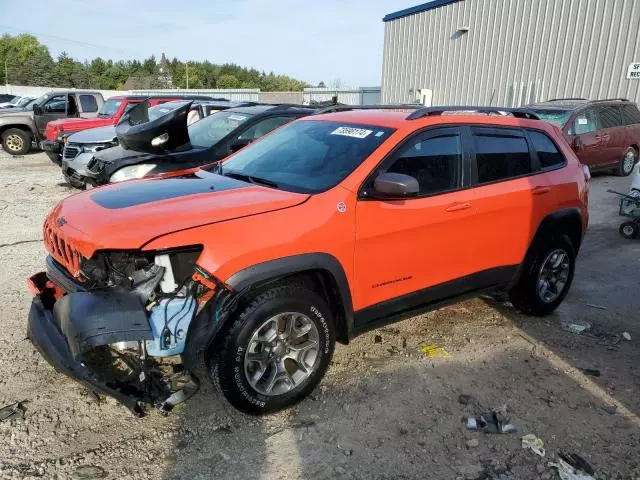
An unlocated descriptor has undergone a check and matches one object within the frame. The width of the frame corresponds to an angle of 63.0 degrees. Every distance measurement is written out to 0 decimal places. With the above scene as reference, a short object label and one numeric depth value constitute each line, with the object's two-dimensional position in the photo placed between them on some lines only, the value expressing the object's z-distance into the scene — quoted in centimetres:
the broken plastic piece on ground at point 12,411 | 308
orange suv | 279
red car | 1156
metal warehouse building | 1491
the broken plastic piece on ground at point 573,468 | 276
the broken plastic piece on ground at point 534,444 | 294
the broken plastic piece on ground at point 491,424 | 313
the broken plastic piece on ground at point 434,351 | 402
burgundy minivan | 1112
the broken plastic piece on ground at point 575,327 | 455
